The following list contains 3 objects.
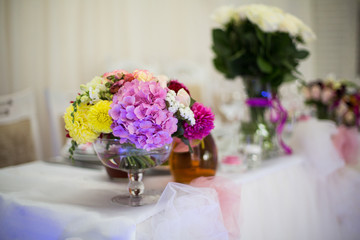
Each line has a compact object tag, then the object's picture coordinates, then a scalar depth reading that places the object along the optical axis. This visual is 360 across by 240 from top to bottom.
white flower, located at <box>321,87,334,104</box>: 1.97
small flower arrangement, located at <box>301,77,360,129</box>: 1.99
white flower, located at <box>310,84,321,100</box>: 2.02
